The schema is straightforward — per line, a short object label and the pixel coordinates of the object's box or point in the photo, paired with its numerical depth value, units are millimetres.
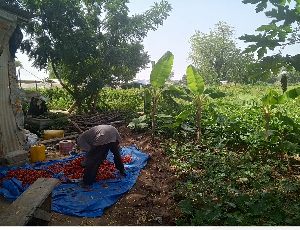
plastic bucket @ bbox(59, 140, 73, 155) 6629
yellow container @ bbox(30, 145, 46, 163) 5879
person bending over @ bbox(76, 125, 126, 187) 4375
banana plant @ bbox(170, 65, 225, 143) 5762
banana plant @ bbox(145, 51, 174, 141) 6098
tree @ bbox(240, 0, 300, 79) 3008
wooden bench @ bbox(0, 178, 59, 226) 2521
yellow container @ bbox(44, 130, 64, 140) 7816
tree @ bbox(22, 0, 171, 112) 9836
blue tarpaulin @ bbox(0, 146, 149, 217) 3633
